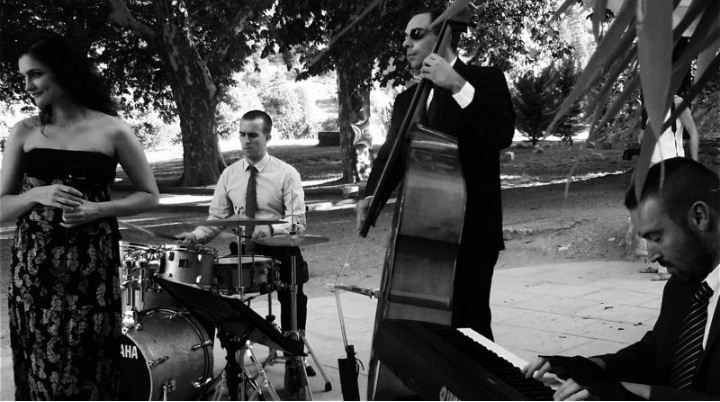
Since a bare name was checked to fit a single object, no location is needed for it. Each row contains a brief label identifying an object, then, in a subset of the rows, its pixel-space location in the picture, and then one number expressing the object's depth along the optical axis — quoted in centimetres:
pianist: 174
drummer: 536
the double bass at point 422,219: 329
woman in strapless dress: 347
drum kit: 461
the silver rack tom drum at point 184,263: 463
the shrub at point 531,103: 2964
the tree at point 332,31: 1335
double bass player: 356
